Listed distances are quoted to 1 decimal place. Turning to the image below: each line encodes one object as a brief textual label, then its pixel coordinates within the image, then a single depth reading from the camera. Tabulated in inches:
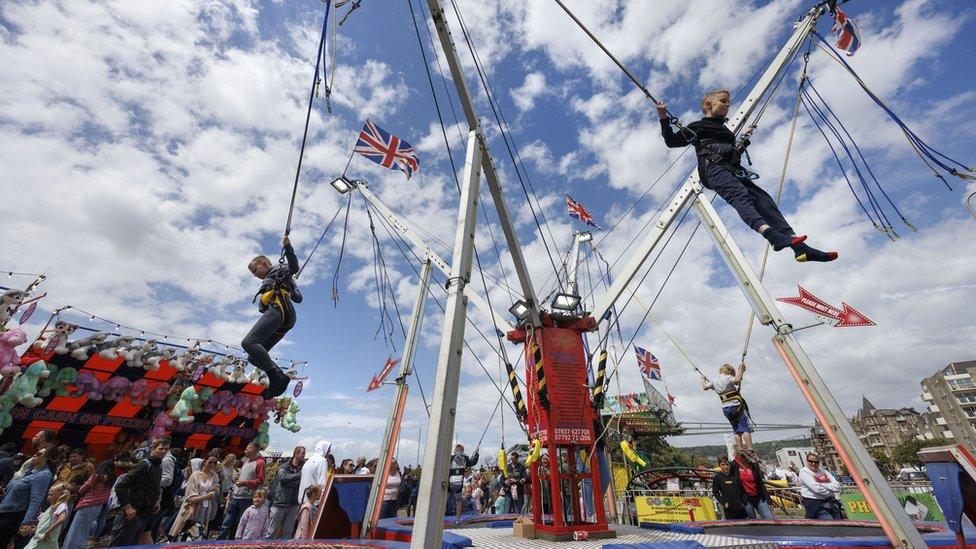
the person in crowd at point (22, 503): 205.9
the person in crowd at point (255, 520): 302.4
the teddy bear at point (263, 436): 860.0
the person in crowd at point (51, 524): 199.6
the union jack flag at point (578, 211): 576.9
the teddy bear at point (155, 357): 626.5
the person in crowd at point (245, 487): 330.3
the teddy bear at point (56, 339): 520.7
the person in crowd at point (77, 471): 214.5
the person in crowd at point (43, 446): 232.2
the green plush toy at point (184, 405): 665.6
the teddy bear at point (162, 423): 686.5
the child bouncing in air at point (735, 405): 275.1
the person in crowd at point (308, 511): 266.2
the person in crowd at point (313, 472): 284.5
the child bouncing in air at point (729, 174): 167.0
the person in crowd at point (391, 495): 374.9
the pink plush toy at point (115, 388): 621.3
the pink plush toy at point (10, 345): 445.1
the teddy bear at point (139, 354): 607.2
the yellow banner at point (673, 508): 418.0
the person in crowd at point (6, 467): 231.0
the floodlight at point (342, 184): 428.1
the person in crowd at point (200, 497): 297.7
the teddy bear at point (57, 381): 550.3
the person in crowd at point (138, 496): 217.9
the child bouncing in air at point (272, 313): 191.9
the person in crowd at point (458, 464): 410.7
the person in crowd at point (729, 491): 322.0
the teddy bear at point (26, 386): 498.9
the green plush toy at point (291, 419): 805.9
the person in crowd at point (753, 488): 313.0
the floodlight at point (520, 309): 309.4
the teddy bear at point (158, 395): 671.1
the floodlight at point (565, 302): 320.8
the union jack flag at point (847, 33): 289.4
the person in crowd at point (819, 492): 288.0
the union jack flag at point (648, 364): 744.3
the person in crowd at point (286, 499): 305.4
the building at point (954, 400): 2687.0
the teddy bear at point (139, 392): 645.3
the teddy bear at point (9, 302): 446.0
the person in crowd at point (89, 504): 223.0
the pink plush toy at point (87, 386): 591.2
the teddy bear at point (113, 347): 585.9
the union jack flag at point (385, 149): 349.4
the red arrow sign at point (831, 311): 240.1
